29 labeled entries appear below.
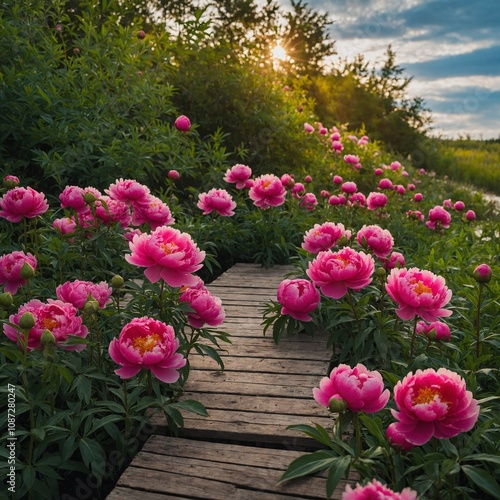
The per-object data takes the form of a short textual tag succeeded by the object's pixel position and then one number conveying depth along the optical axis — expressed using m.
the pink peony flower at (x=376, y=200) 3.98
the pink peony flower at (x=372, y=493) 1.07
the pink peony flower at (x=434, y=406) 1.34
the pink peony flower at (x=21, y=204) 2.40
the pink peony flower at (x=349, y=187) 4.16
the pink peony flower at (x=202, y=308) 2.07
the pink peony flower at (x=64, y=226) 2.59
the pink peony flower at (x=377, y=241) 2.57
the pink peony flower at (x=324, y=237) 2.74
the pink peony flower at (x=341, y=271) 2.05
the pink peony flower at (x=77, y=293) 1.98
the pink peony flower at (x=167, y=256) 1.87
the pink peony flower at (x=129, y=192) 2.40
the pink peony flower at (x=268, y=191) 3.82
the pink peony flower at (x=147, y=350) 1.69
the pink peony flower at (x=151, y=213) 2.45
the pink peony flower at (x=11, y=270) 2.07
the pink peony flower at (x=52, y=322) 1.75
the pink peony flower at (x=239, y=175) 4.14
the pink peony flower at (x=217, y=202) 3.46
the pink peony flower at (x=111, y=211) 2.49
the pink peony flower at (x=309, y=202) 4.59
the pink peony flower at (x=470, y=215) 4.46
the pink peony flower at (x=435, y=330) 2.04
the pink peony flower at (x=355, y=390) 1.40
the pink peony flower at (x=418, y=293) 1.89
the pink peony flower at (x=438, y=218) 4.00
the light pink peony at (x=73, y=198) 2.46
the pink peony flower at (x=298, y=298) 2.42
